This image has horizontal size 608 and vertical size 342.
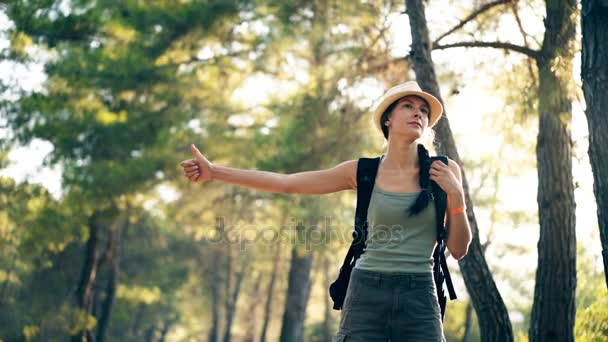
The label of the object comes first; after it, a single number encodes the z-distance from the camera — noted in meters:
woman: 3.51
